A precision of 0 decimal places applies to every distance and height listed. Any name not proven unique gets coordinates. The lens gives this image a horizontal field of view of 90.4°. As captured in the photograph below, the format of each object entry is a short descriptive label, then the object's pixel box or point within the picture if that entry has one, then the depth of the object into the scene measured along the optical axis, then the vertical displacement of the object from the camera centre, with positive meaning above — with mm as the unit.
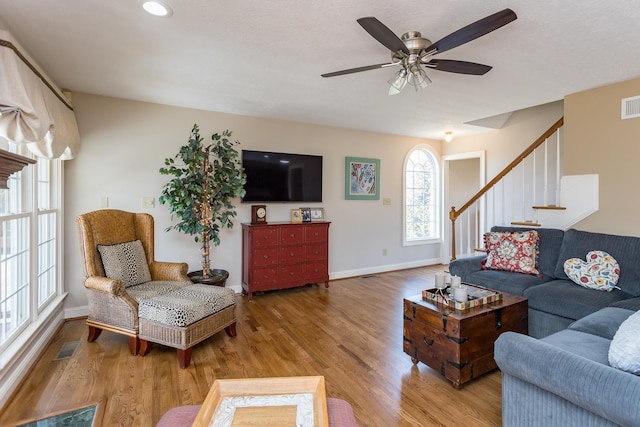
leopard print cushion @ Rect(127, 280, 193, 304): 2636 -703
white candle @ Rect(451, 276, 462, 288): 2363 -528
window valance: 1762 +637
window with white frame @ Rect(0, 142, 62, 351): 2203 -284
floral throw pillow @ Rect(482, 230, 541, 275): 3180 -417
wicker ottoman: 2379 -852
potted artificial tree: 3389 +202
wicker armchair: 2434 -758
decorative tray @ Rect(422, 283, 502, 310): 2224 -632
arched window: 5805 +273
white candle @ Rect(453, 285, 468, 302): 2254 -590
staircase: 3363 +205
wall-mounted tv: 4223 +470
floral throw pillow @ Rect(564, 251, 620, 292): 2611 -502
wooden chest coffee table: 2068 -840
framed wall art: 5062 +523
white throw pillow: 1229 -552
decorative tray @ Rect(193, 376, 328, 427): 1165 -772
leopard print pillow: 2805 -486
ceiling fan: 1606 +965
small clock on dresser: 4160 -52
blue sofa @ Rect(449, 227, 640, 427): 1167 -680
